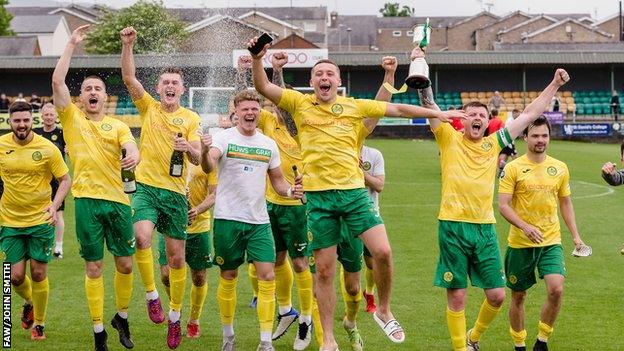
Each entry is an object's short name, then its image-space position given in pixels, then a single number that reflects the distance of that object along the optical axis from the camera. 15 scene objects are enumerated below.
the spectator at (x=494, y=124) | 25.06
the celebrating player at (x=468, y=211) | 9.38
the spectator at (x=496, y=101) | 45.41
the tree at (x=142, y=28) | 63.62
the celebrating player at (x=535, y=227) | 9.84
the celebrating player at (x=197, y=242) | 10.92
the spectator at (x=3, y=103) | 47.12
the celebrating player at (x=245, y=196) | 9.53
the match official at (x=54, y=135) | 15.32
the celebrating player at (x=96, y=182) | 9.92
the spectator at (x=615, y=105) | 51.35
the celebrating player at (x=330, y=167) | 9.35
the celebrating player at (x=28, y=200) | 10.61
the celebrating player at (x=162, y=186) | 10.48
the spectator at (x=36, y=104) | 38.19
